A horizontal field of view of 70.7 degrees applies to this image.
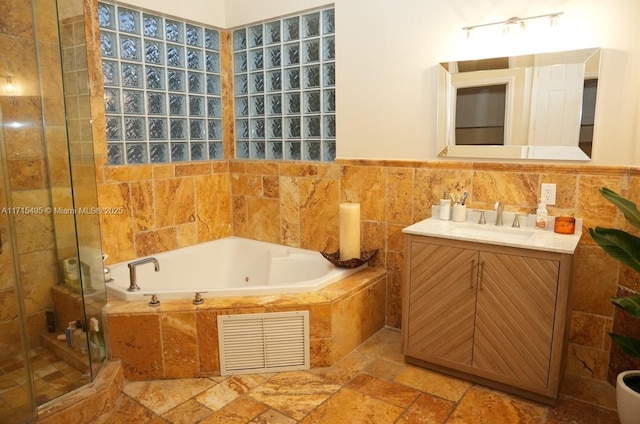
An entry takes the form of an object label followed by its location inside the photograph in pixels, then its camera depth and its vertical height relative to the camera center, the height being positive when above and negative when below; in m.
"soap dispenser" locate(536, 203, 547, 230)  2.39 -0.36
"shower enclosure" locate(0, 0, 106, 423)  2.07 -0.21
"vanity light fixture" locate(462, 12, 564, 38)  2.29 +0.66
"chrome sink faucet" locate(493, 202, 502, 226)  2.50 -0.35
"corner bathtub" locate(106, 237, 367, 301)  2.58 -0.82
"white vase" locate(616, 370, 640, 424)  1.84 -1.05
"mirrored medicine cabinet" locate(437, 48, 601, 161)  2.27 +0.23
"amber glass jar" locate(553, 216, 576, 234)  2.31 -0.39
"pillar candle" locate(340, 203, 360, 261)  2.93 -0.53
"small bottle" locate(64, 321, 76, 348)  2.21 -0.89
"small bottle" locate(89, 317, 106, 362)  2.26 -0.97
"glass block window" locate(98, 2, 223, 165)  3.00 +0.45
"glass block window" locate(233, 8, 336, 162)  3.22 +0.46
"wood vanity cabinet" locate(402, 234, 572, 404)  2.08 -0.81
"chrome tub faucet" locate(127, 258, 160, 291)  2.58 -0.71
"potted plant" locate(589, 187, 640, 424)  1.84 -0.47
